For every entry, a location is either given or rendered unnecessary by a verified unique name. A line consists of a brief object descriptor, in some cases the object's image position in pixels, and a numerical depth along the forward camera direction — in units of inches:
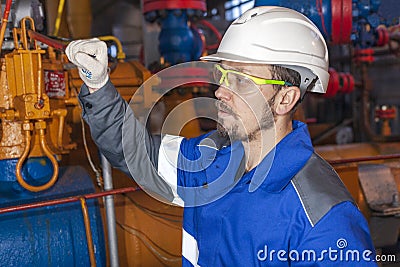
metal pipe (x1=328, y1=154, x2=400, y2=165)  94.1
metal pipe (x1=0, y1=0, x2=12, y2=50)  74.7
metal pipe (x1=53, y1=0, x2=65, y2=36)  118.3
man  49.8
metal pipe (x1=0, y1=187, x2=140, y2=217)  70.1
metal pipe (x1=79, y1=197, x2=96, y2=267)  79.7
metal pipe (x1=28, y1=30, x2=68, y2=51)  73.2
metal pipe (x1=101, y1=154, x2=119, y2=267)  79.4
